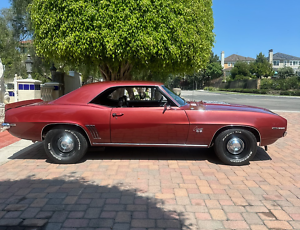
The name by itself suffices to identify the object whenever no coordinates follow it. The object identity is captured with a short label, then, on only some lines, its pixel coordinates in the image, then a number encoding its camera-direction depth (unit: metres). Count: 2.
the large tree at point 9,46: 19.51
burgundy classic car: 4.15
